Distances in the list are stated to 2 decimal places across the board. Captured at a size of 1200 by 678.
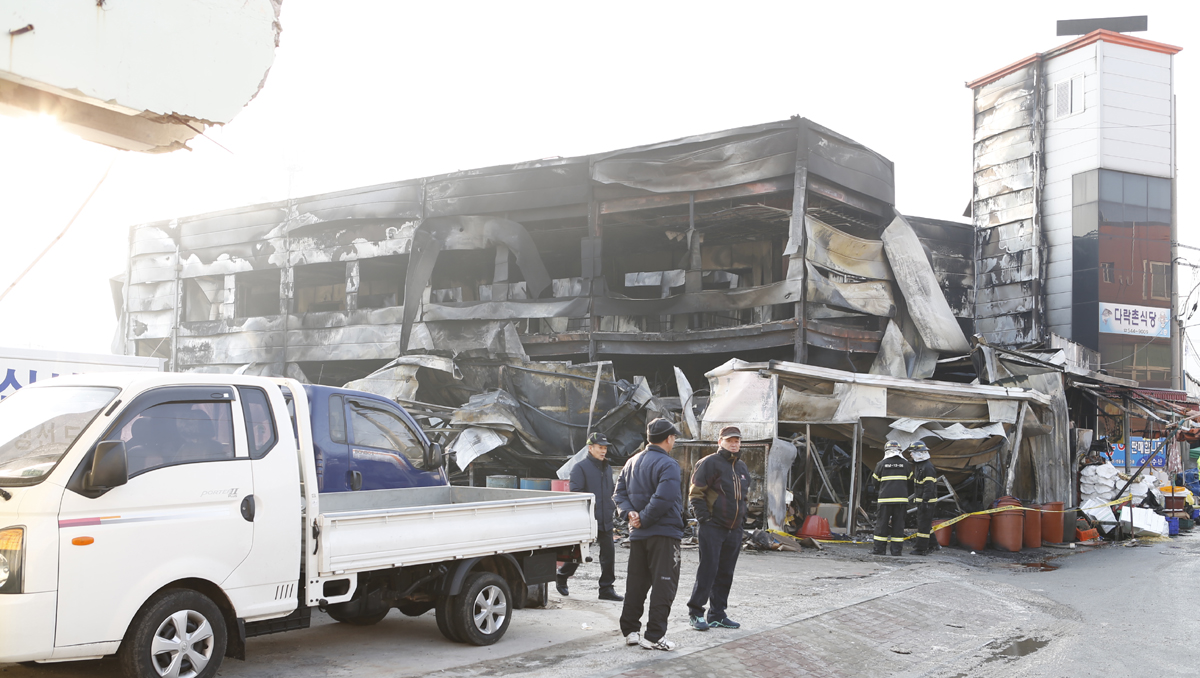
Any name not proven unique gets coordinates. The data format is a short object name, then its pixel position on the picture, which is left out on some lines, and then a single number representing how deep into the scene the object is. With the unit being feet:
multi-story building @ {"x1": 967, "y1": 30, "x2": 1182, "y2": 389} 114.32
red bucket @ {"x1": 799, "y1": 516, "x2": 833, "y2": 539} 49.66
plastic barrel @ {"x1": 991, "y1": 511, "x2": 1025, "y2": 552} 49.65
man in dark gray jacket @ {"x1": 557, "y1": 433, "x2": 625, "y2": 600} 30.63
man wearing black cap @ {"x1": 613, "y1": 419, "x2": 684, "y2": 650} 22.44
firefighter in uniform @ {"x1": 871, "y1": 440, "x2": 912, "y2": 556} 45.93
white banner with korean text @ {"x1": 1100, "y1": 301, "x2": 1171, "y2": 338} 113.50
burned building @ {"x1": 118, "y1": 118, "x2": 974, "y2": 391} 73.77
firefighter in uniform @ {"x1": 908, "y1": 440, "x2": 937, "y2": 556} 47.03
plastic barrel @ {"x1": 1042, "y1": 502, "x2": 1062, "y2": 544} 53.36
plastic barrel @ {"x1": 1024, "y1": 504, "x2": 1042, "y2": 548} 51.75
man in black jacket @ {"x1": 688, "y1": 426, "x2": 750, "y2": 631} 24.14
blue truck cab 29.43
